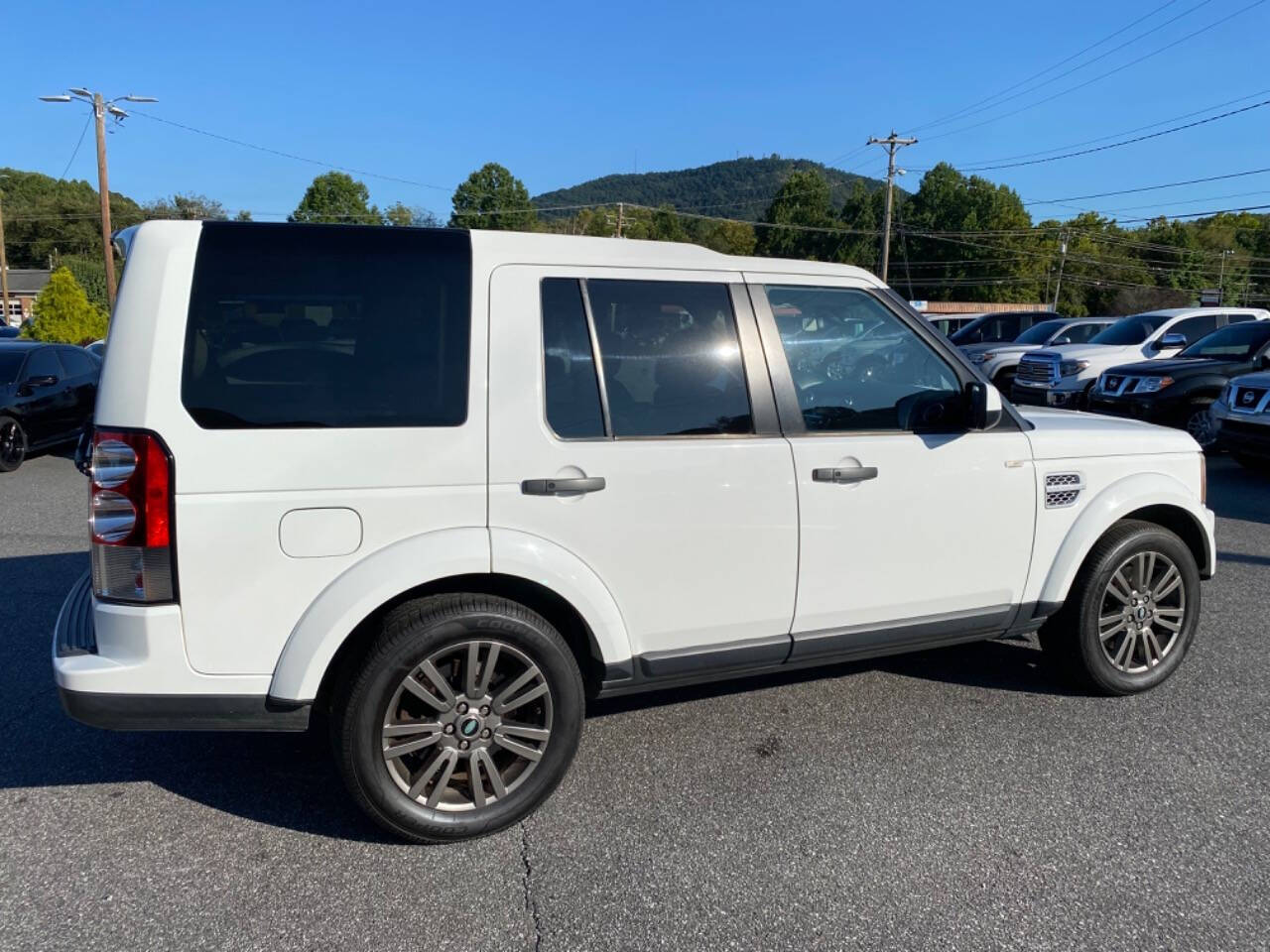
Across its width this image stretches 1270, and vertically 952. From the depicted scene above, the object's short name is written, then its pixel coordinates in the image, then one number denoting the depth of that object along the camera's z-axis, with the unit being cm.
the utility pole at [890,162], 4672
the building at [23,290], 7049
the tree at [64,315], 2841
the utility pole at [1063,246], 8239
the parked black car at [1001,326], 2305
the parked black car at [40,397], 1102
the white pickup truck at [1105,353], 1463
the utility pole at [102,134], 2881
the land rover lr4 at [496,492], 277
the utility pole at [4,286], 4515
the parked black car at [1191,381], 1134
